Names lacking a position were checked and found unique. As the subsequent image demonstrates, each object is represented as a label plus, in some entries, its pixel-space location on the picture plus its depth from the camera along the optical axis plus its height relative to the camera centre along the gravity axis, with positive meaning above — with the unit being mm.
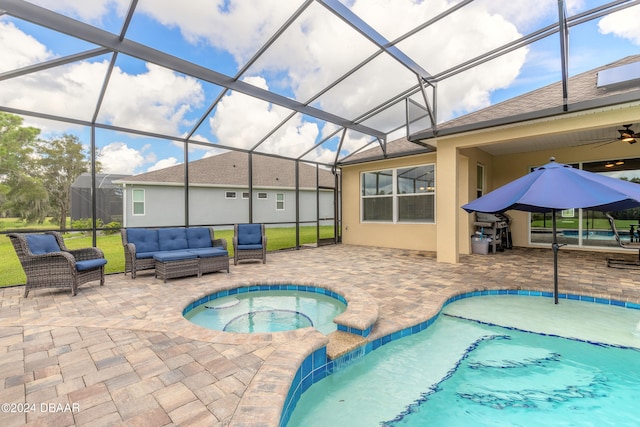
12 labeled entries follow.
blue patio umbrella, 3717 +276
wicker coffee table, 5344 -931
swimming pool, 2256 -1548
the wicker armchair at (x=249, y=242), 7141 -677
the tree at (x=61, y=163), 6891 +1319
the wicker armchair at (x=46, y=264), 4383 -751
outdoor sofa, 5465 -739
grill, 8306 -440
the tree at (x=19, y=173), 6160 +1007
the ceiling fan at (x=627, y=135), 6258 +1693
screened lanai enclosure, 4484 +2638
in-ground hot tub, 3810 -1435
